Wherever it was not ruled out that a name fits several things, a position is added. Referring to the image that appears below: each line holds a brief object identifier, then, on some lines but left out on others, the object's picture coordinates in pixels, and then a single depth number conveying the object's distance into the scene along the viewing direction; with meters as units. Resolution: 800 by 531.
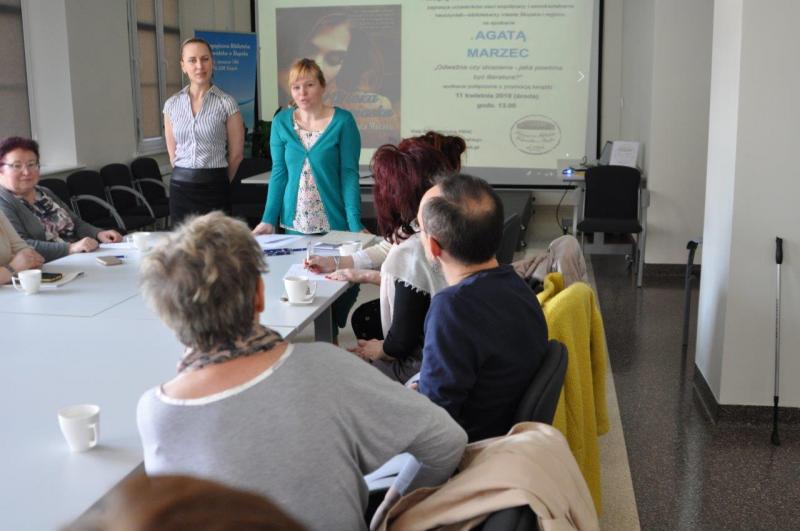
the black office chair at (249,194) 7.97
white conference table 1.58
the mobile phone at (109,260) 3.56
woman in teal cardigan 4.22
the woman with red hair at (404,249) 2.48
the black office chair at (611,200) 6.77
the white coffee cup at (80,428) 1.71
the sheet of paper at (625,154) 7.25
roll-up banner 8.99
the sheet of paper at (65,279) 3.16
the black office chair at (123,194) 7.05
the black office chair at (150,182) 7.56
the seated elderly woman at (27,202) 3.80
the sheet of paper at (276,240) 3.96
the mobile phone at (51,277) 3.21
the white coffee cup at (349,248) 3.53
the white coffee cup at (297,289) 2.88
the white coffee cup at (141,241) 3.84
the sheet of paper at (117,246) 3.91
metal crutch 3.50
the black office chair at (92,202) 6.47
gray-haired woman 1.33
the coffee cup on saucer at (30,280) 3.04
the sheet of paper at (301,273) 3.29
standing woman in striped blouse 4.82
